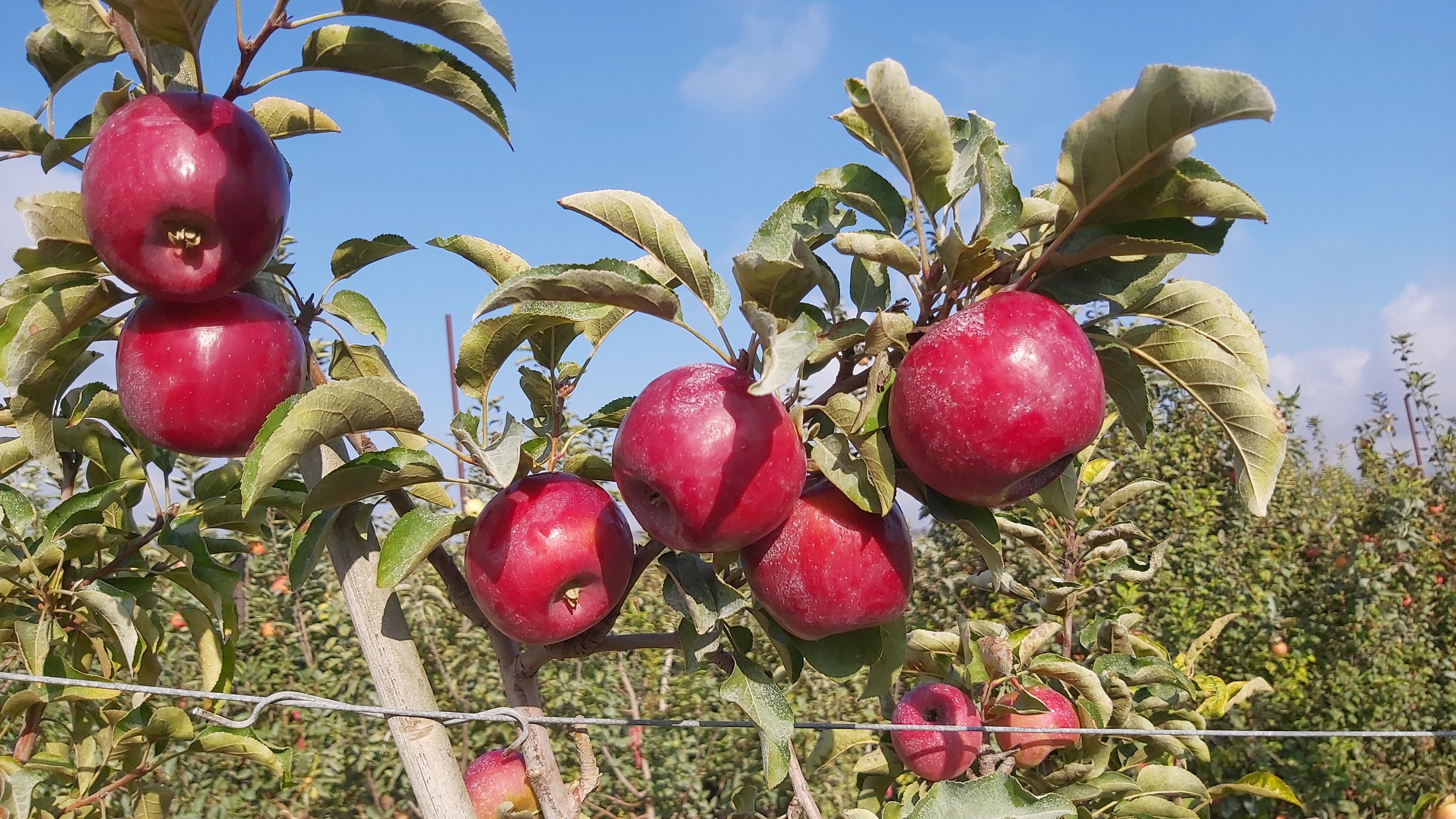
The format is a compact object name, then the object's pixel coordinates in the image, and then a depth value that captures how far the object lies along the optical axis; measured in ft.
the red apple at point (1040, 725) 5.45
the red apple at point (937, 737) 5.16
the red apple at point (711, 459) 2.67
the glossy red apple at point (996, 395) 2.59
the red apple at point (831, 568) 2.92
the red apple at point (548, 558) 2.97
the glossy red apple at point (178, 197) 2.90
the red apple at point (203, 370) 3.19
